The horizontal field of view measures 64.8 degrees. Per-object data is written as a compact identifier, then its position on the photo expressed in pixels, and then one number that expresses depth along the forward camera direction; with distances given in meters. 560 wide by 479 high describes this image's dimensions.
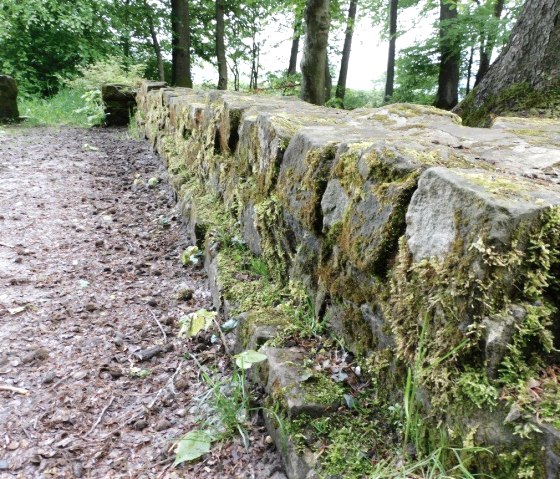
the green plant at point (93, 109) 9.21
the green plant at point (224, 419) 1.73
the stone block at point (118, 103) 9.38
